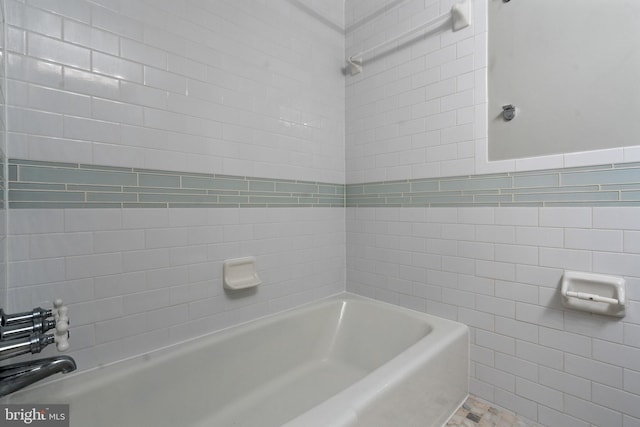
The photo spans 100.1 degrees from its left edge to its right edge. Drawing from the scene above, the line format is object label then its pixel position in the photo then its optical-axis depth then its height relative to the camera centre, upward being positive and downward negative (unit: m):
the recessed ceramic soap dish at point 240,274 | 1.42 -0.35
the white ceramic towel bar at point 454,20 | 1.40 +1.05
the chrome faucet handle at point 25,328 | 0.68 -0.31
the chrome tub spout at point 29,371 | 0.68 -0.42
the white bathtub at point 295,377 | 0.94 -0.75
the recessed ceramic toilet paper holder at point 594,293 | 1.03 -0.35
